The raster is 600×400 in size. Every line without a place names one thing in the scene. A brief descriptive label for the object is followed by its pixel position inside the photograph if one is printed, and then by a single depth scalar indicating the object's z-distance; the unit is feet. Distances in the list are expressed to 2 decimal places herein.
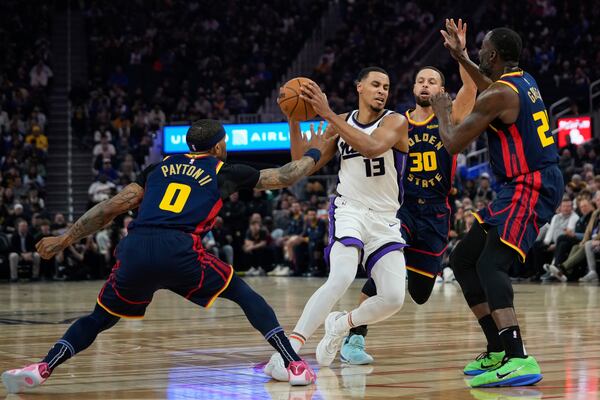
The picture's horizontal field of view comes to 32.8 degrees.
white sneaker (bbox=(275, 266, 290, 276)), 71.36
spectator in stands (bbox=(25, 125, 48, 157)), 86.98
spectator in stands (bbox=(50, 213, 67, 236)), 69.92
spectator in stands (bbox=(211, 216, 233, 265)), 71.36
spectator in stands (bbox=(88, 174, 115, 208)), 75.56
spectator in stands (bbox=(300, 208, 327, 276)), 68.33
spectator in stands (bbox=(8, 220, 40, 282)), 67.62
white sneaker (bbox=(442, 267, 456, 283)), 60.48
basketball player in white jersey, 22.13
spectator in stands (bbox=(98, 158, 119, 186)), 83.14
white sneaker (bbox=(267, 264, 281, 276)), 72.11
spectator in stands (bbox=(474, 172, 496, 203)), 65.05
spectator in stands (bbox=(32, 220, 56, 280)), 67.92
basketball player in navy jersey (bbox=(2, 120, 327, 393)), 19.04
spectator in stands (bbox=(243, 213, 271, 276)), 72.23
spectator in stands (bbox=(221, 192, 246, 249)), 73.87
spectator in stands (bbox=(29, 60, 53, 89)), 96.78
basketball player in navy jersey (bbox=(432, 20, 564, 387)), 19.39
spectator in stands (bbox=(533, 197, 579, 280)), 57.47
